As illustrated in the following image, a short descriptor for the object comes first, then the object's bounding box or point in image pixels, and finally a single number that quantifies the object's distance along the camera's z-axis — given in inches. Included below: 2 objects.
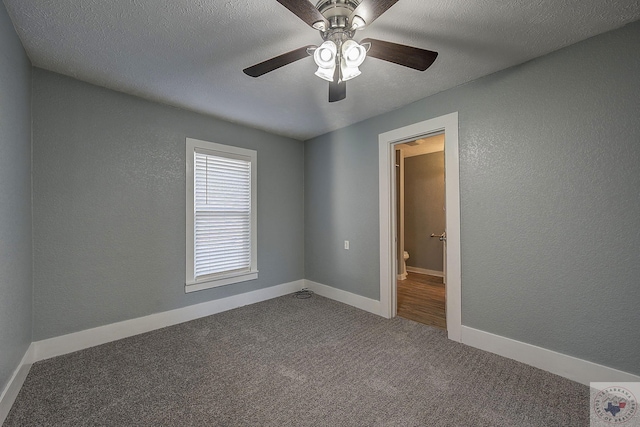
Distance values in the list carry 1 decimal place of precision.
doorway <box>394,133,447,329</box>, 191.5
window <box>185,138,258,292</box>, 122.4
